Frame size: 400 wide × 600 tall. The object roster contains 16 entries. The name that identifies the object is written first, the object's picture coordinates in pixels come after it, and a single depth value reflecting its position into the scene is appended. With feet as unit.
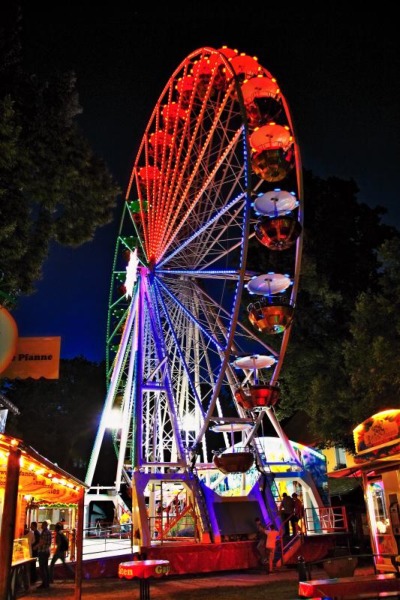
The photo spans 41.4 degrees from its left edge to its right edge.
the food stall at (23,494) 19.03
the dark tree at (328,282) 80.28
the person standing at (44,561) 41.45
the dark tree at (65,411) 120.57
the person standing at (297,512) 51.67
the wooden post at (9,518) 18.57
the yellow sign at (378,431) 34.22
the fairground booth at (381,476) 34.06
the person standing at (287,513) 51.49
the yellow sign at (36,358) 27.55
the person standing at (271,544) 48.08
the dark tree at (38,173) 44.91
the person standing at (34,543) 43.01
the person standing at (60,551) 44.79
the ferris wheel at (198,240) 52.80
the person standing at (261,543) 48.50
